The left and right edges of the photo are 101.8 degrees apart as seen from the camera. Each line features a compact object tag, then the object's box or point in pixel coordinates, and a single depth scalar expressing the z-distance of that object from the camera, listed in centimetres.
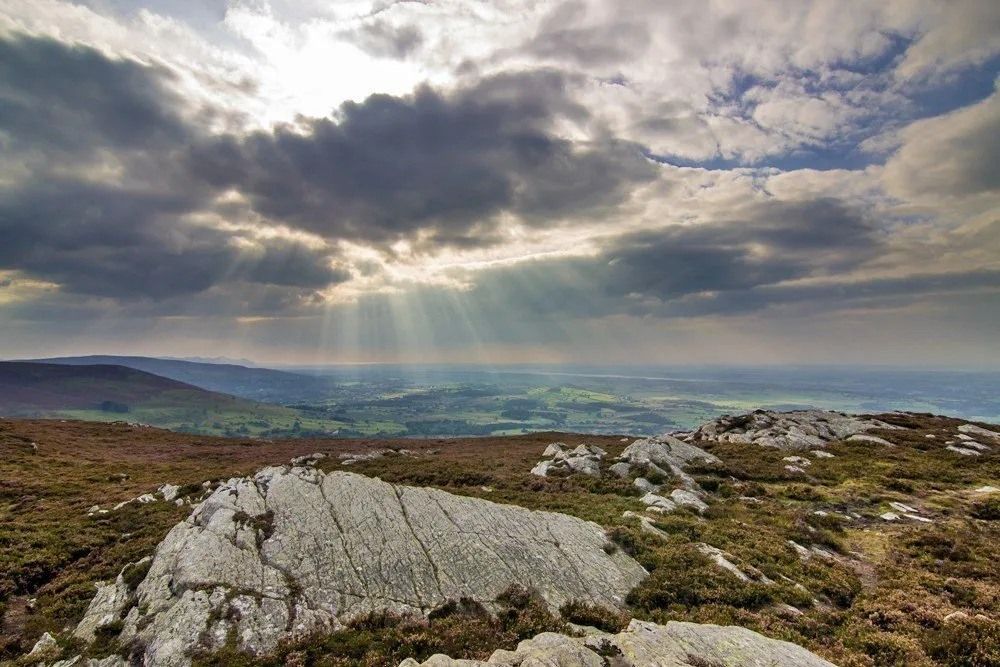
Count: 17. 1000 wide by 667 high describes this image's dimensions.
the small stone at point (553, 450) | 4650
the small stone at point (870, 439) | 4572
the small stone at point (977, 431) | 4765
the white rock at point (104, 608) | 1518
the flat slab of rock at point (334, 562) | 1459
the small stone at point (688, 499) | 2826
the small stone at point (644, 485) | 3238
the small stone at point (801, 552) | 2128
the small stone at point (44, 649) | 1402
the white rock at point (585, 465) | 3700
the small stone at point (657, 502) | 2761
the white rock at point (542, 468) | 3764
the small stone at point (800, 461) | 3844
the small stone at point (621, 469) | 3619
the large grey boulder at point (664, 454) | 3803
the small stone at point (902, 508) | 2667
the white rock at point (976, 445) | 4238
